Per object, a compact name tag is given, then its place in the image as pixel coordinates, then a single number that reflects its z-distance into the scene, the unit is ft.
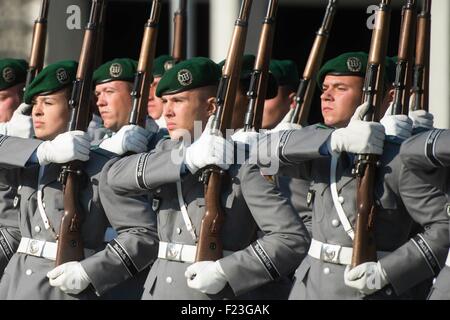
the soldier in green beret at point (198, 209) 50.34
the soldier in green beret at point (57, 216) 54.08
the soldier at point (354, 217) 48.57
